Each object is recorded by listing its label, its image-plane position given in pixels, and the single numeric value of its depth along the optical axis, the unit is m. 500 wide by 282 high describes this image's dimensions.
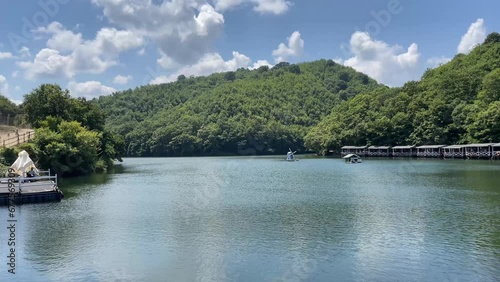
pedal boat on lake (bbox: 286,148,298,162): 90.25
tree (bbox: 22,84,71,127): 60.50
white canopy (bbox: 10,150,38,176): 33.19
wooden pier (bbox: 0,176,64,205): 28.94
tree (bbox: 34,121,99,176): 48.88
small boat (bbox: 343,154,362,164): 75.88
